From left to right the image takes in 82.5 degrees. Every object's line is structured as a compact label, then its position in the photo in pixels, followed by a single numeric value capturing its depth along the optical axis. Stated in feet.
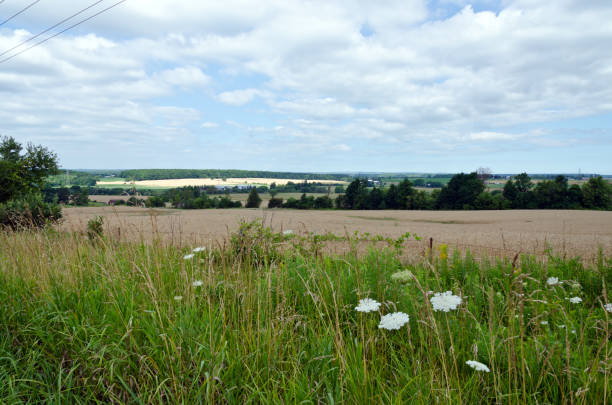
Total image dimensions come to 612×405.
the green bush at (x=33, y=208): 39.68
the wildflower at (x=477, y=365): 5.99
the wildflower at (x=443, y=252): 16.40
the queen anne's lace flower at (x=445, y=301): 7.24
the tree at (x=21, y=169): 73.15
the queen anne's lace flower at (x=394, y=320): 7.20
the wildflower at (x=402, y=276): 10.68
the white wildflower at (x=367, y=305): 7.72
